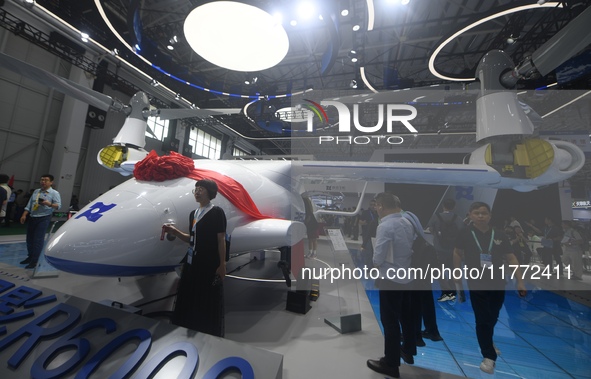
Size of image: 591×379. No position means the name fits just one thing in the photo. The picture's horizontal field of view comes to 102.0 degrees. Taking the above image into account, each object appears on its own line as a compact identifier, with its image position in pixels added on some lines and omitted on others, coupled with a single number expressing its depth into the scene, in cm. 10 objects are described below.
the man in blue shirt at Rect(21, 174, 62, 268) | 434
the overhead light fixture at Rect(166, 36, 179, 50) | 791
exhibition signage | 135
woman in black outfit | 204
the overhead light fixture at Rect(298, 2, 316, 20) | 350
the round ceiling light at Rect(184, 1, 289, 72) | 264
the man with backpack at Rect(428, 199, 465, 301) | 400
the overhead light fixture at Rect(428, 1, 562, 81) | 410
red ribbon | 253
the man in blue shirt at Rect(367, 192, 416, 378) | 215
